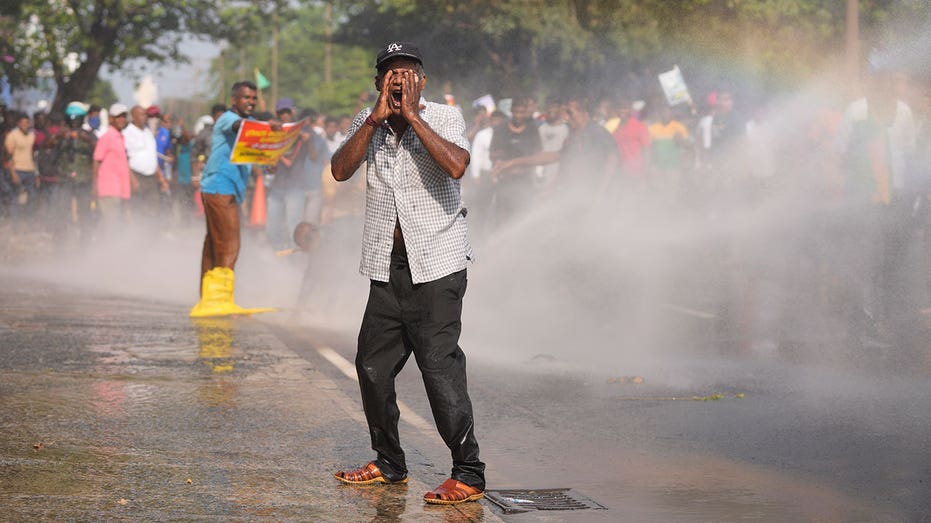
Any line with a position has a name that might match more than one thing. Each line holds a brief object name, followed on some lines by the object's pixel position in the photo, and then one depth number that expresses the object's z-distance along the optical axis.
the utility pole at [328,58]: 70.69
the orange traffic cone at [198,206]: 24.74
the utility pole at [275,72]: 84.22
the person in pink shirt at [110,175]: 19.14
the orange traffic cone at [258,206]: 20.28
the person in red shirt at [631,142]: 19.94
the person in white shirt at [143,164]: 21.38
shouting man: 5.76
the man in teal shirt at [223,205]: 11.99
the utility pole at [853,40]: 20.39
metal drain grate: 5.71
